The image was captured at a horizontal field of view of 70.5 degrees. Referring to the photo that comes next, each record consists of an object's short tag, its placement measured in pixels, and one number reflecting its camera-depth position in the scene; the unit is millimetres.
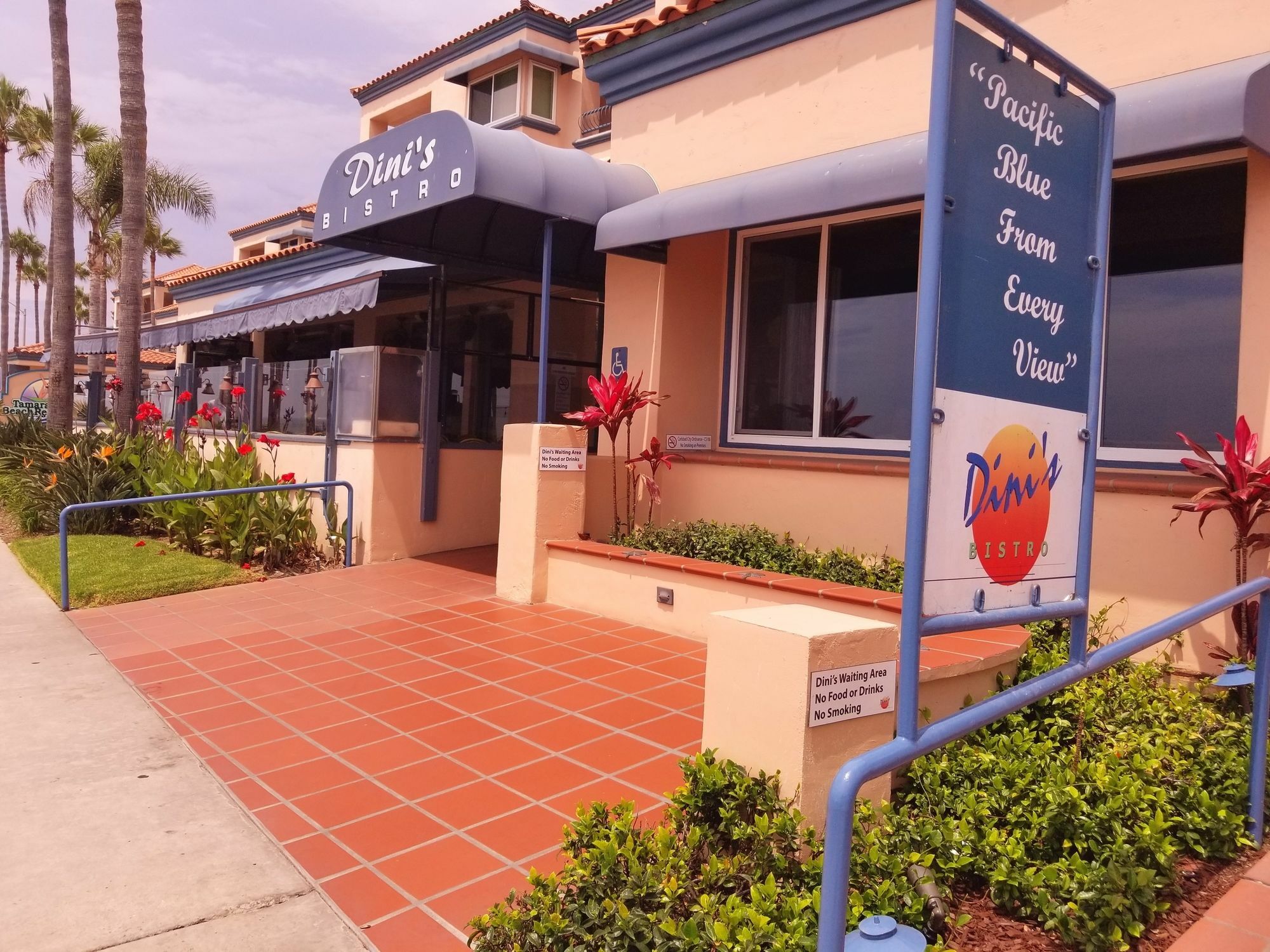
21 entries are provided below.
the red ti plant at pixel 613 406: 7395
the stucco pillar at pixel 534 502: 7434
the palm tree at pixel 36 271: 54219
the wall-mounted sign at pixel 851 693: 2949
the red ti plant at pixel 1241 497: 4484
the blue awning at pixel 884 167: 4457
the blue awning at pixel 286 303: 9609
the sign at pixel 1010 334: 2033
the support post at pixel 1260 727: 3471
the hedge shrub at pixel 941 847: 2508
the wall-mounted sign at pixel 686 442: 7941
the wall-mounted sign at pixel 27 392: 28203
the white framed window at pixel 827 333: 6844
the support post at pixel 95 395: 17016
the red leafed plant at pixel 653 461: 7266
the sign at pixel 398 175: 6832
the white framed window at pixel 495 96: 18688
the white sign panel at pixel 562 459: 7438
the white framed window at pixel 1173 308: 5234
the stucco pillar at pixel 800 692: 2977
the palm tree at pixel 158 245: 40269
